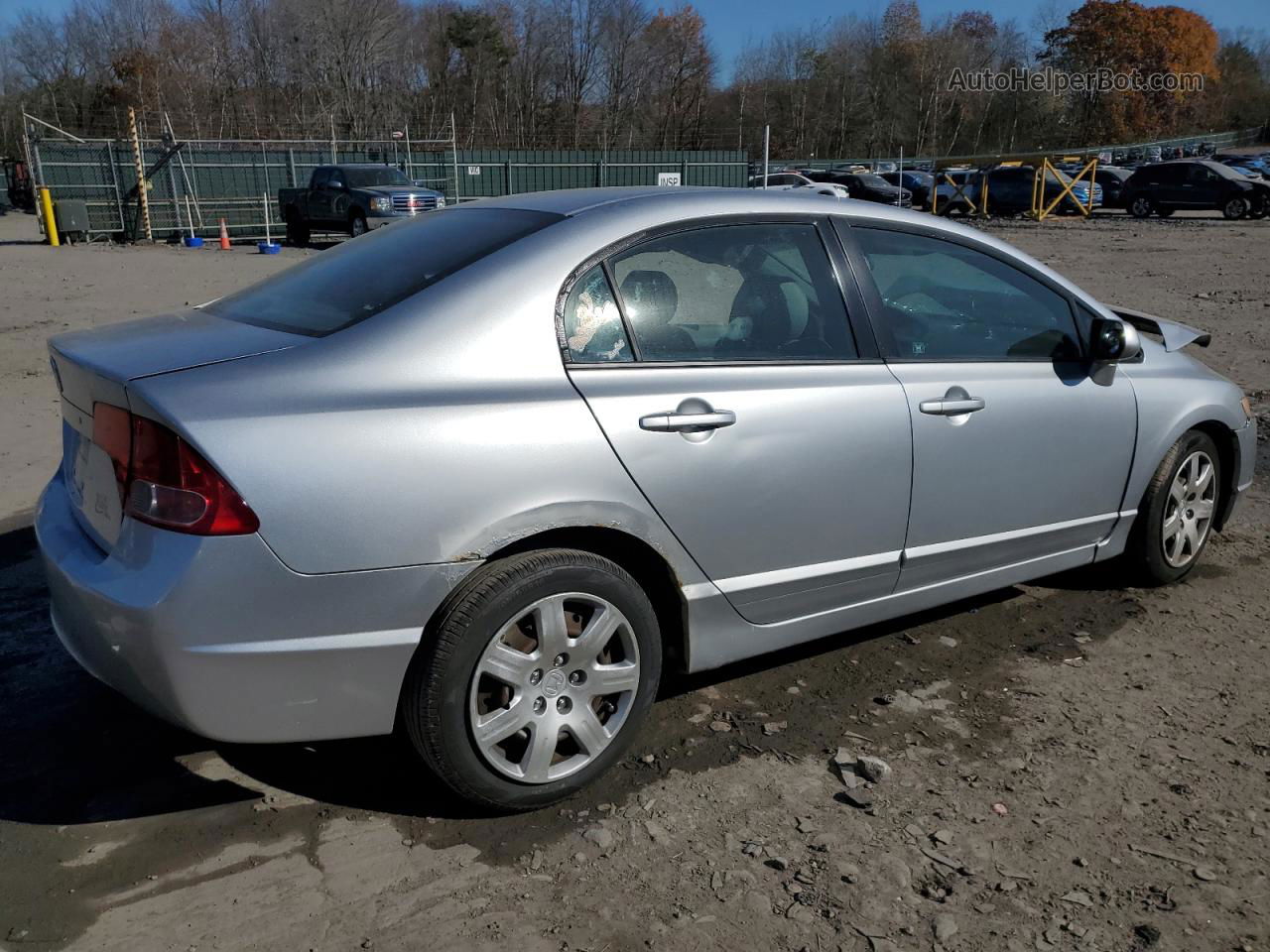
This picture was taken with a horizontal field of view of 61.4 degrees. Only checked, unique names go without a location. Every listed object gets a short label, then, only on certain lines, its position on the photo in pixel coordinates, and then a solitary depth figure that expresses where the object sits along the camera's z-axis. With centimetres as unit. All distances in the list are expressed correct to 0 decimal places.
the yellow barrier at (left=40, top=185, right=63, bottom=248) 2455
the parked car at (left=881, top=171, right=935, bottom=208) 4172
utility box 2462
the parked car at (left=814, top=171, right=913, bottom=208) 4019
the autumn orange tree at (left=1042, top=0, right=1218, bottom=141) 8412
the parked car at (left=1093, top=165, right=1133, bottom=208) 3719
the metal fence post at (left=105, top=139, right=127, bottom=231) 2642
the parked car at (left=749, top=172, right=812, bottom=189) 3844
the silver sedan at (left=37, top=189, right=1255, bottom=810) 252
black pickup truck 2298
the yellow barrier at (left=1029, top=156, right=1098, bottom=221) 3294
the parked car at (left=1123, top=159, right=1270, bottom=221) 3186
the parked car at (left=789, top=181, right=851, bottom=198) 3246
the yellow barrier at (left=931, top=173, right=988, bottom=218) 3419
